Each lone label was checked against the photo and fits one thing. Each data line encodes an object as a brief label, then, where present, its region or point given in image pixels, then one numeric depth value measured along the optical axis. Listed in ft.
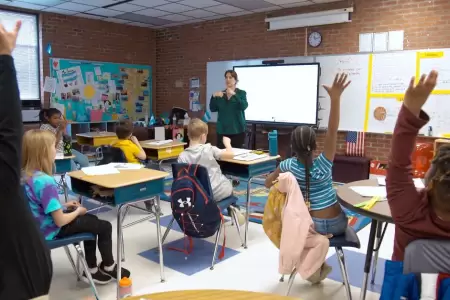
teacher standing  16.48
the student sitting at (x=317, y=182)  7.92
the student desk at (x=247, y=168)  11.47
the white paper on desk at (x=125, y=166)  10.21
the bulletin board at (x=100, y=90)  24.93
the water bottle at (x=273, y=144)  12.16
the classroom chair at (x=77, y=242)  7.69
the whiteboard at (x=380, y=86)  17.80
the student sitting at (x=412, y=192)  3.89
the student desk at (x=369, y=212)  6.24
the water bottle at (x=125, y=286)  7.07
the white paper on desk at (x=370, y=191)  7.38
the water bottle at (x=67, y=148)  13.75
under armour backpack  9.83
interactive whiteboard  20.89
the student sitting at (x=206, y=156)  10.70
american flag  20.22
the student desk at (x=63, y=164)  13.07
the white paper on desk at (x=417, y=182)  7.94
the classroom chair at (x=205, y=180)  9.80
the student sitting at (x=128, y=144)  13.44
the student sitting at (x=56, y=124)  13.91
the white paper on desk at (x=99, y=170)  9.57
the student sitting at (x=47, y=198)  6.89
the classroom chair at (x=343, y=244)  7.71
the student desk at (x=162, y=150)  15.49
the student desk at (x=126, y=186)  8.61
